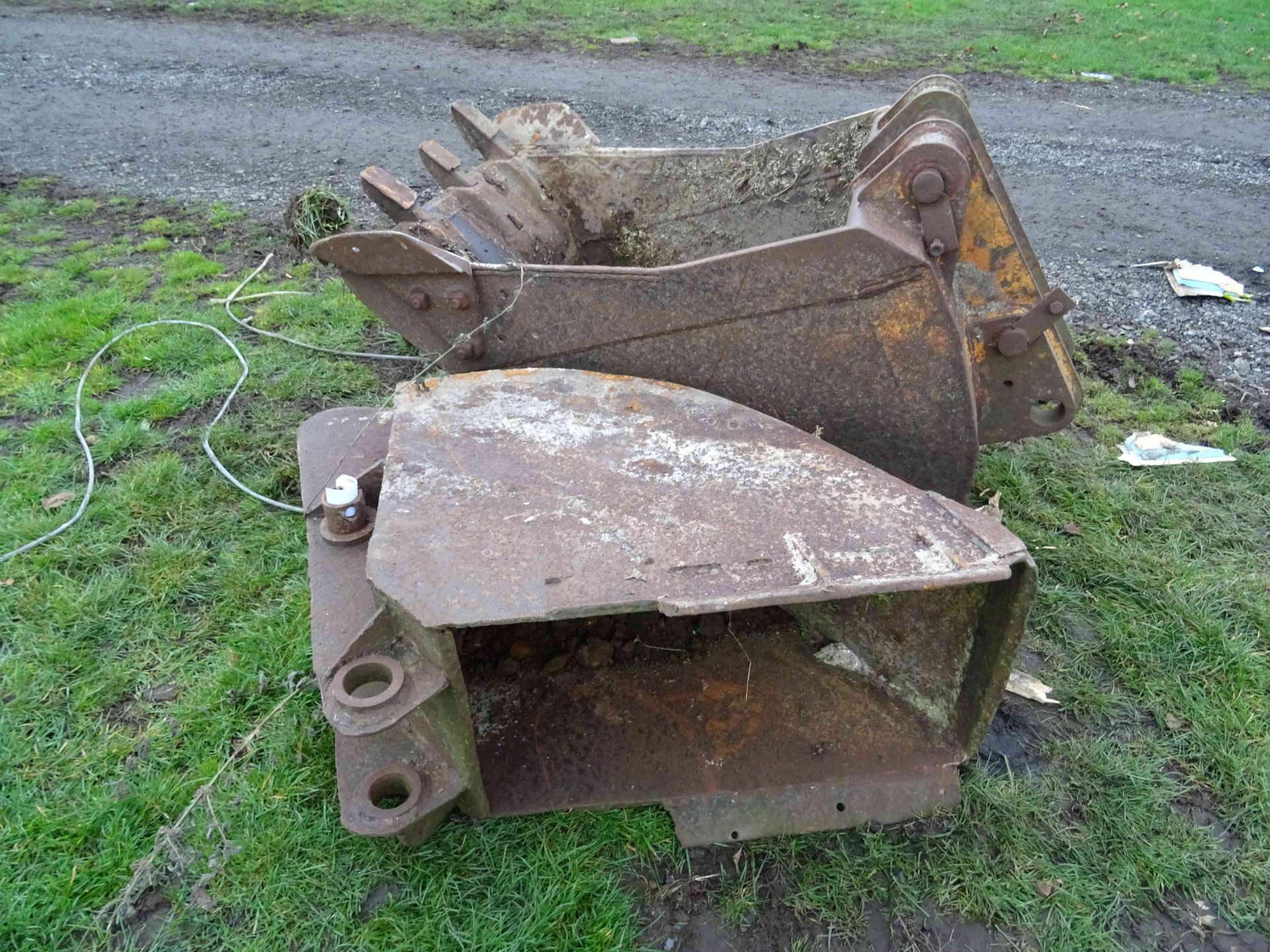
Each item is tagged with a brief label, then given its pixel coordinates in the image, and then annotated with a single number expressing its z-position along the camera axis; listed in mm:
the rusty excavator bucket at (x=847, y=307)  2236
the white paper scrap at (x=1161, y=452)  3666
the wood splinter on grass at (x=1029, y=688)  2648
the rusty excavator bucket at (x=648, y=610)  1806
